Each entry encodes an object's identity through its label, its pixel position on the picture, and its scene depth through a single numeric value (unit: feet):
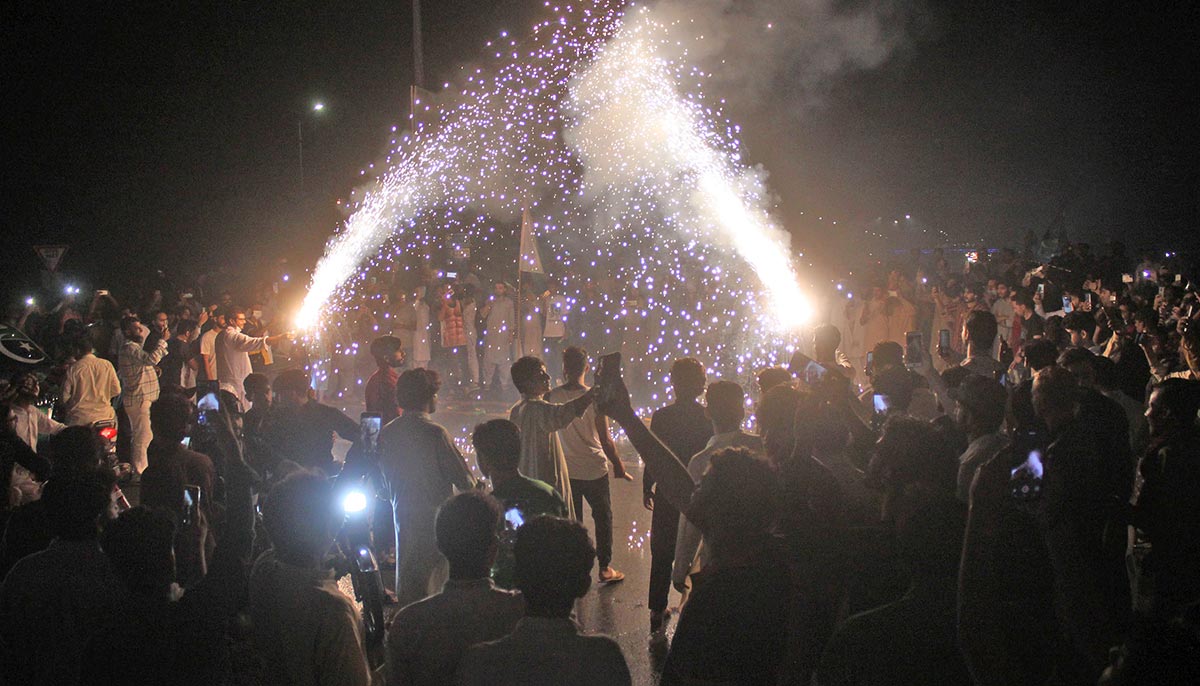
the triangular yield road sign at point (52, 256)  55.09
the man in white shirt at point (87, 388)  30.04
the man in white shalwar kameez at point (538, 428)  18.79
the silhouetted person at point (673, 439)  18.86
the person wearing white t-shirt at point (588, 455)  21.48
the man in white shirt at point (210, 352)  37.22
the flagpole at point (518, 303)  51.39
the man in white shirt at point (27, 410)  22.36
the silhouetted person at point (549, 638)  8.18
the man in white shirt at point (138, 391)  33.45
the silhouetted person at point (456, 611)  9.71
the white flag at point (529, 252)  51.37
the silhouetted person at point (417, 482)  16.69
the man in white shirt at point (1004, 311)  48.93
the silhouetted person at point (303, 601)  10.02
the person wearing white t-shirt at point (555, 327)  56.34
